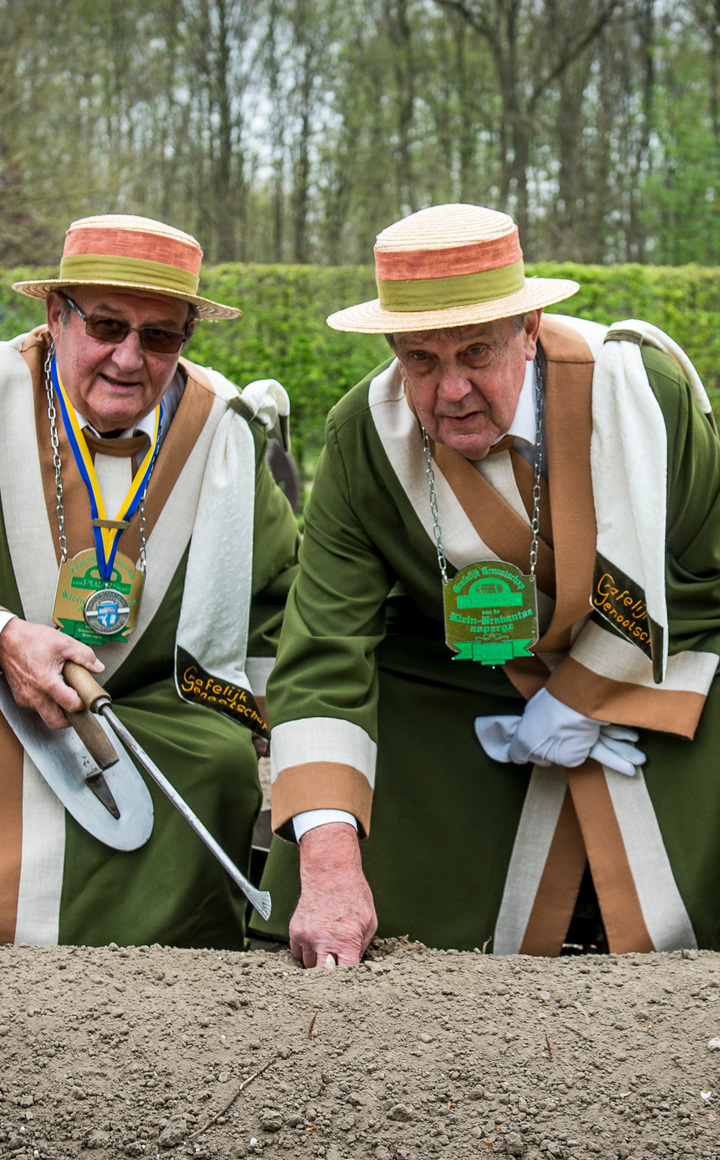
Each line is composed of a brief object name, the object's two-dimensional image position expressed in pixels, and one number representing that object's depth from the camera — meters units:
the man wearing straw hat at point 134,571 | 2.77
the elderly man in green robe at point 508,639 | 2.52
